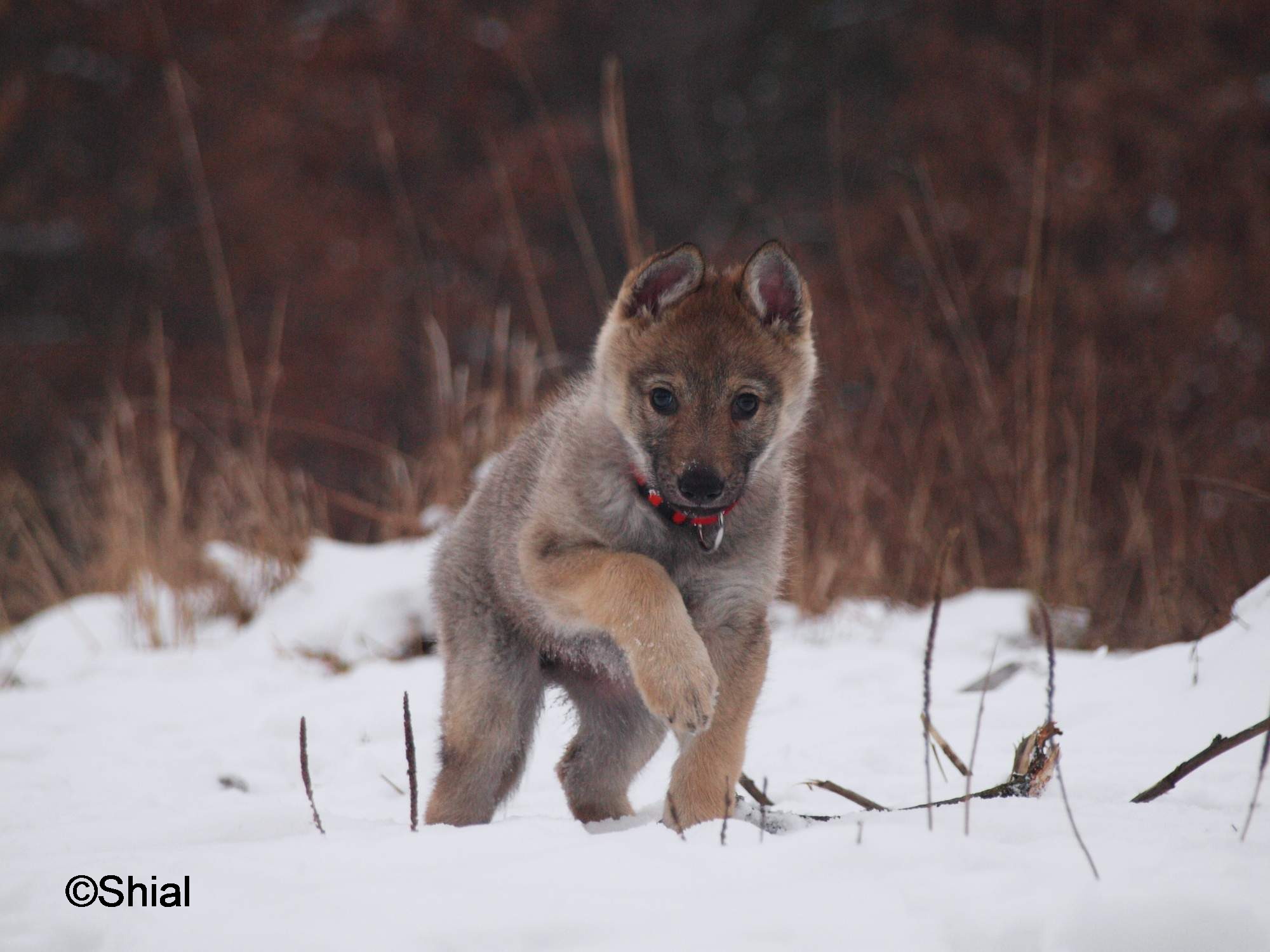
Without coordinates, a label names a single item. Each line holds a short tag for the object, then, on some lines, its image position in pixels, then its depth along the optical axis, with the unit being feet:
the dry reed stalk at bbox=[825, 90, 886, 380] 40.50
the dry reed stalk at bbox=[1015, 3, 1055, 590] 39.70
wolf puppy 22.35
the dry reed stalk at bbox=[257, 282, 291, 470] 46.01
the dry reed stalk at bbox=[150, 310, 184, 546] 47.52
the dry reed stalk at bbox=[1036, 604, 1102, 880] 14.73
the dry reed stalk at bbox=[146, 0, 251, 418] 44.32
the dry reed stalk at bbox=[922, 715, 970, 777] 19.72
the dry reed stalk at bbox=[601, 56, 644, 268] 38.63
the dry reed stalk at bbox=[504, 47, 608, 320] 40.50
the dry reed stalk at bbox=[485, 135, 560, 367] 42.01
